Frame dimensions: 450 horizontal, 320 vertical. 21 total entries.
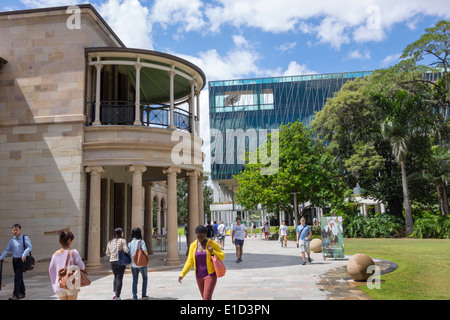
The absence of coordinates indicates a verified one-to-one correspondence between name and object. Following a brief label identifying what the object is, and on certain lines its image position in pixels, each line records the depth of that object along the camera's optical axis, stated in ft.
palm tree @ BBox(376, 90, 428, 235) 99.76
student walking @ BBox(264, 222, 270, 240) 108.65
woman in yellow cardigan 20.71
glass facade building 229.86
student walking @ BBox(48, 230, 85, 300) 19.24
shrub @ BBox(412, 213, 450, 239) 91.97
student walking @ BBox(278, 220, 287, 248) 76.18
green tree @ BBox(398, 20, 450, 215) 102.32
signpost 51.68
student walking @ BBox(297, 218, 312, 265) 46.37
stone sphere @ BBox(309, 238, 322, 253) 63.77
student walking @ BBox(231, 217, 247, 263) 51.52
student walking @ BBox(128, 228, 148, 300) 28.53
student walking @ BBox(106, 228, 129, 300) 27.99
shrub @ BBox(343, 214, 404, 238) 99.81
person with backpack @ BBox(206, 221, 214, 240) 59.77
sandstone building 46.75
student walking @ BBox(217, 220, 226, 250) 79.00
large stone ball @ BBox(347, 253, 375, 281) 33.55
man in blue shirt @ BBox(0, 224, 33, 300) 29.73
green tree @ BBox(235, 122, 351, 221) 101.50
